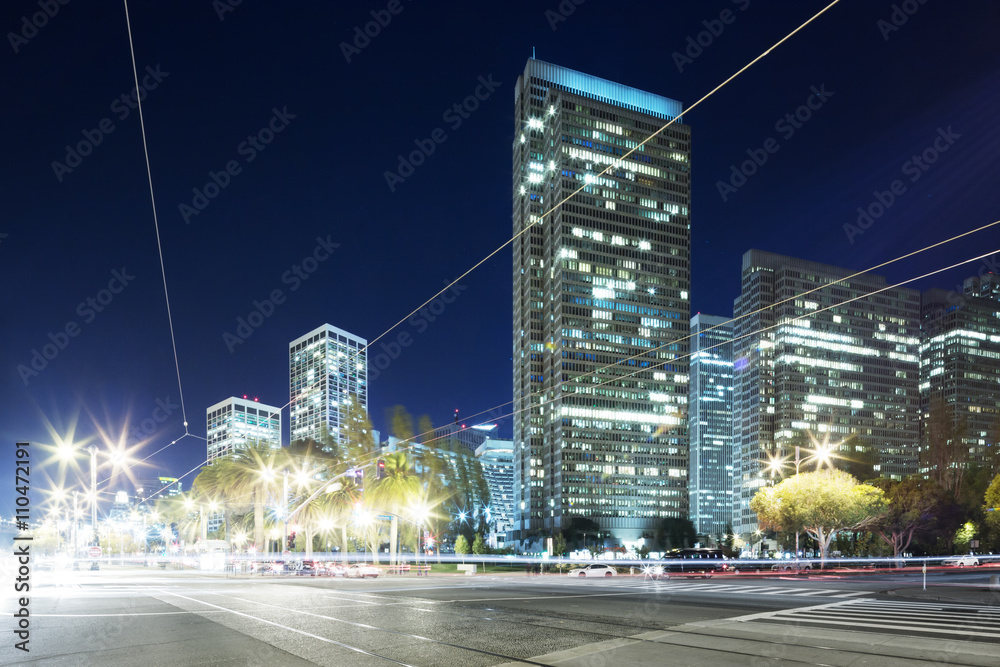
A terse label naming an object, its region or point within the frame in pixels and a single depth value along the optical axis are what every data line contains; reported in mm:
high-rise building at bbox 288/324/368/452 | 65688
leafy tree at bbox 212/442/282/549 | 64562
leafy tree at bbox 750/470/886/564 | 51000
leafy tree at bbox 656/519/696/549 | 157625
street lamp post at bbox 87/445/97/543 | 41275
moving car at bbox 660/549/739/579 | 47000
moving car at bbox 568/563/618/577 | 48531
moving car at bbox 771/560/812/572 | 50000
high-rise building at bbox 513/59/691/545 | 179375
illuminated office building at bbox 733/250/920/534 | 100688
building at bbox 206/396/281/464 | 186200
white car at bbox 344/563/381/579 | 45156
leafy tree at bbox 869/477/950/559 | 74438
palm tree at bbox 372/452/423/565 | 60500
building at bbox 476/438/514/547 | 154150
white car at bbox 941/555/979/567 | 62969
